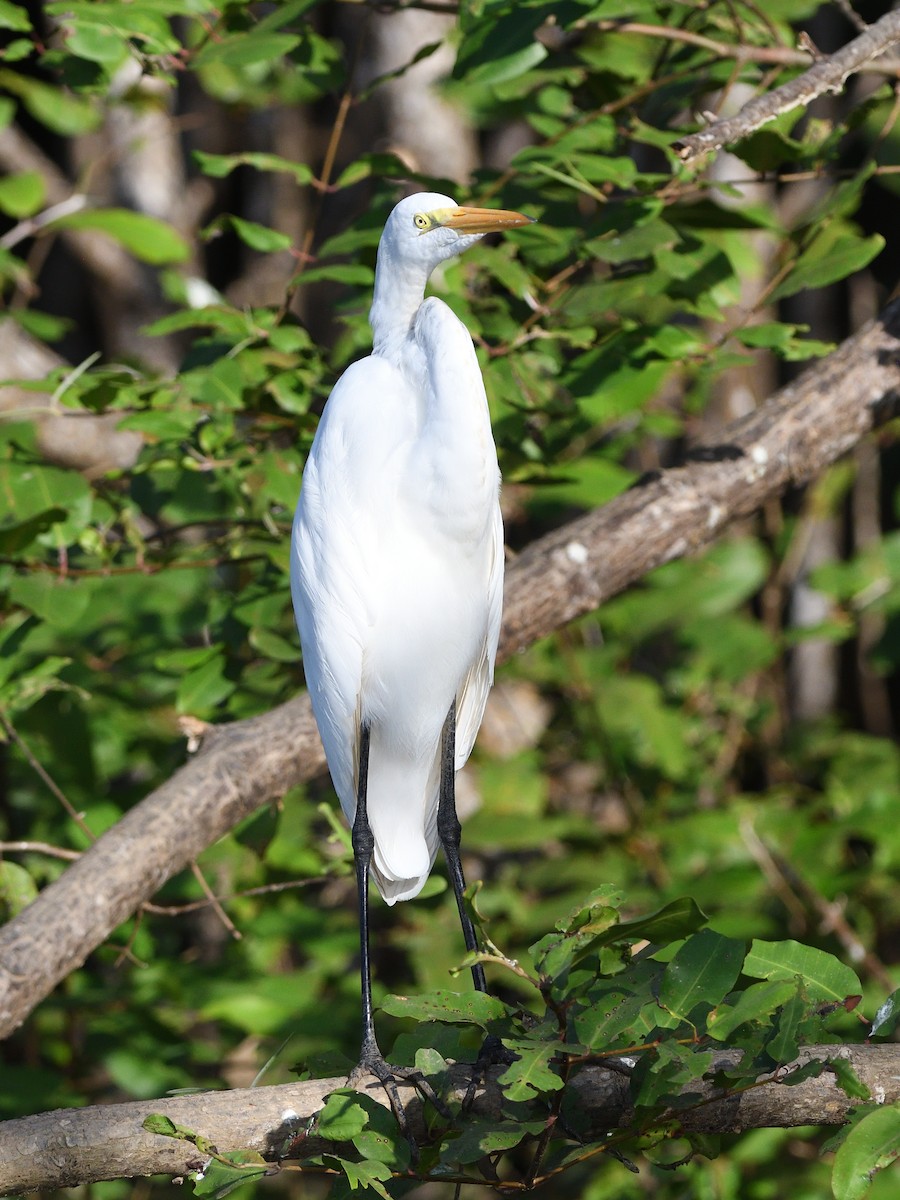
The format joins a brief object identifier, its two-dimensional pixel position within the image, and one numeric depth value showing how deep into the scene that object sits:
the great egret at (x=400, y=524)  13.80
